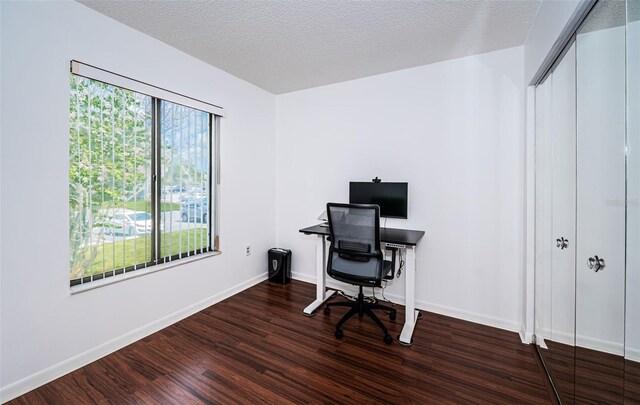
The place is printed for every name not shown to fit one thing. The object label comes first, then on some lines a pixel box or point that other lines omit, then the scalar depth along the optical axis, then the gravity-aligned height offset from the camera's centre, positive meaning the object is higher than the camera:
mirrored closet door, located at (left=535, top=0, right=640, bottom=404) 1.10 -0.05
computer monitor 2.86 +0.06
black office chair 2.33 -0.44
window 2.01 +0.23
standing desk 2.45 -0.65
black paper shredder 3.61 -0.89
